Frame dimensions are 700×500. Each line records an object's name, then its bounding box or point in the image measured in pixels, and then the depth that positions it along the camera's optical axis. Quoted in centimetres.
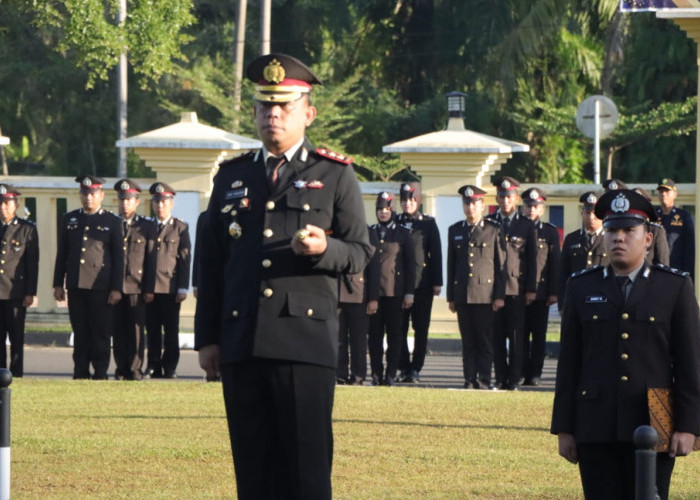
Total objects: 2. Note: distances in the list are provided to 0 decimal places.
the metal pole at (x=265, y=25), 6957
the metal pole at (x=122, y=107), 6493
